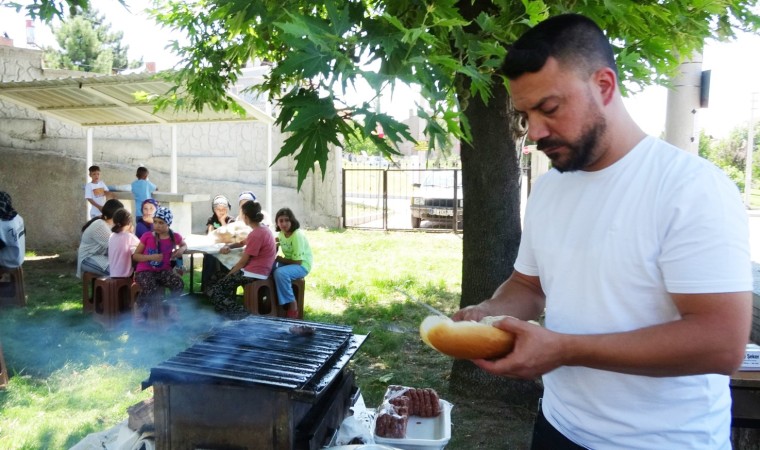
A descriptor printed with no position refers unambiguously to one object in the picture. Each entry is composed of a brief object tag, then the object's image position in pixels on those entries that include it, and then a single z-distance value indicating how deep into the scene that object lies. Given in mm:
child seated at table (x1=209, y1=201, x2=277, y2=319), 7902
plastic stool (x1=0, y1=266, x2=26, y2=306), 8617
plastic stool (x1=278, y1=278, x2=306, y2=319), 8195
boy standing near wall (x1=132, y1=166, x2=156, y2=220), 11703
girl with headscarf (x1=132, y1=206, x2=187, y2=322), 7707
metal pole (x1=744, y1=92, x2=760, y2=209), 27538
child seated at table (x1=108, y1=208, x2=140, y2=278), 7926
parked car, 17156
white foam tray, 3883
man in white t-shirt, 1542
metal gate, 16953
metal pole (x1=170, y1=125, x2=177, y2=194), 12383
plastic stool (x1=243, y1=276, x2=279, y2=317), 7852
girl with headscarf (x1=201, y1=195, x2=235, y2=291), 9812
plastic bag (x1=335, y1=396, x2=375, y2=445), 3898
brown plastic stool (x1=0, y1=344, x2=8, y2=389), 5617
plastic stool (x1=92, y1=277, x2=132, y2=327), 7871
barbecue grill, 3078
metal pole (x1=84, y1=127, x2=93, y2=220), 12252
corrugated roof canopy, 9367
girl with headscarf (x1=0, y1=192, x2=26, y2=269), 8278
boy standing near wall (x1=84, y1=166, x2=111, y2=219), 11953
